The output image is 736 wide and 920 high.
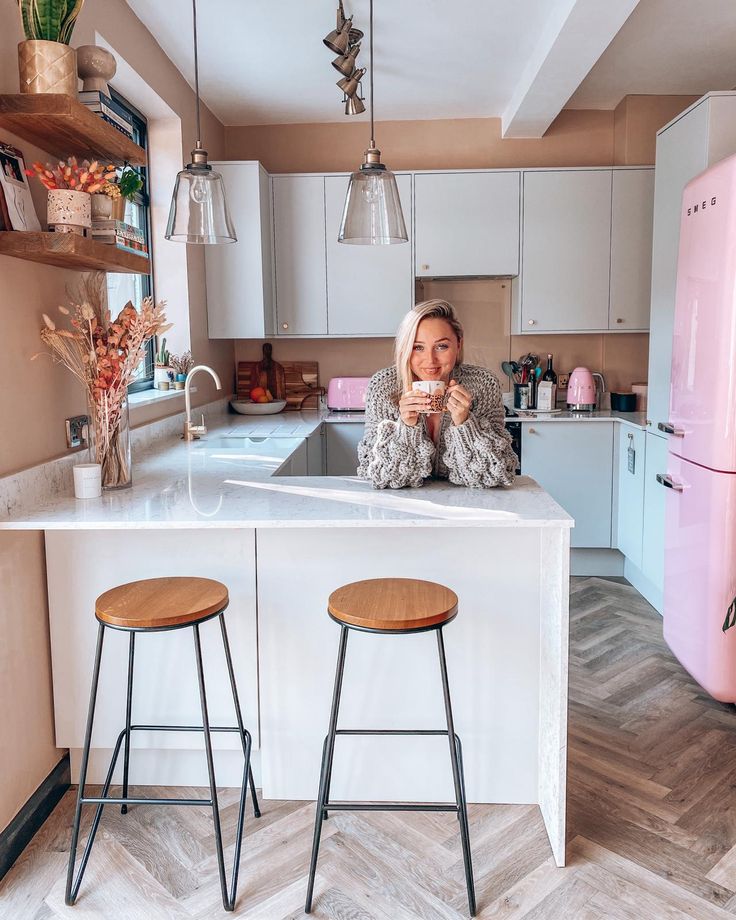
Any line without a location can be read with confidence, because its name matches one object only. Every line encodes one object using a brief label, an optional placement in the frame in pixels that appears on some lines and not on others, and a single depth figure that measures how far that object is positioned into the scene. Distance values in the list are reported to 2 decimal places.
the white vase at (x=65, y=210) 2.00
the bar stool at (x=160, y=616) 1.72
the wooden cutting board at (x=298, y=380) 4.89
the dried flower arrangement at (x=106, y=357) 2.20
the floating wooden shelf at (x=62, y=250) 1.91
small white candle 2.15
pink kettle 4.45
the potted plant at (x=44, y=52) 1.91
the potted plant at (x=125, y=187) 2.27
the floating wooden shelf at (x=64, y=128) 1.90
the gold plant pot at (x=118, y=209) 2.25
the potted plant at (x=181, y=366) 3.76
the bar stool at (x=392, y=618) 1.66
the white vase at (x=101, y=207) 2.18
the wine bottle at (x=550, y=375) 4.60
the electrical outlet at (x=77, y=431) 2.40
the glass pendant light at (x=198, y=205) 2.01
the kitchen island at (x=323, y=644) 2.04
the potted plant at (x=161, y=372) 3.71
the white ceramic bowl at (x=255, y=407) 4.52
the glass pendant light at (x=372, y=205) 1.94
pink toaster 4.64
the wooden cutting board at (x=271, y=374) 4.88
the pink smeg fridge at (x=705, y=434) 2.46
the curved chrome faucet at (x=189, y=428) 3.47
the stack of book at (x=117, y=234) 2.20
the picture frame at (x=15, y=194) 1.92
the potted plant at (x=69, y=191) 1.99
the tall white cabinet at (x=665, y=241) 2.90
